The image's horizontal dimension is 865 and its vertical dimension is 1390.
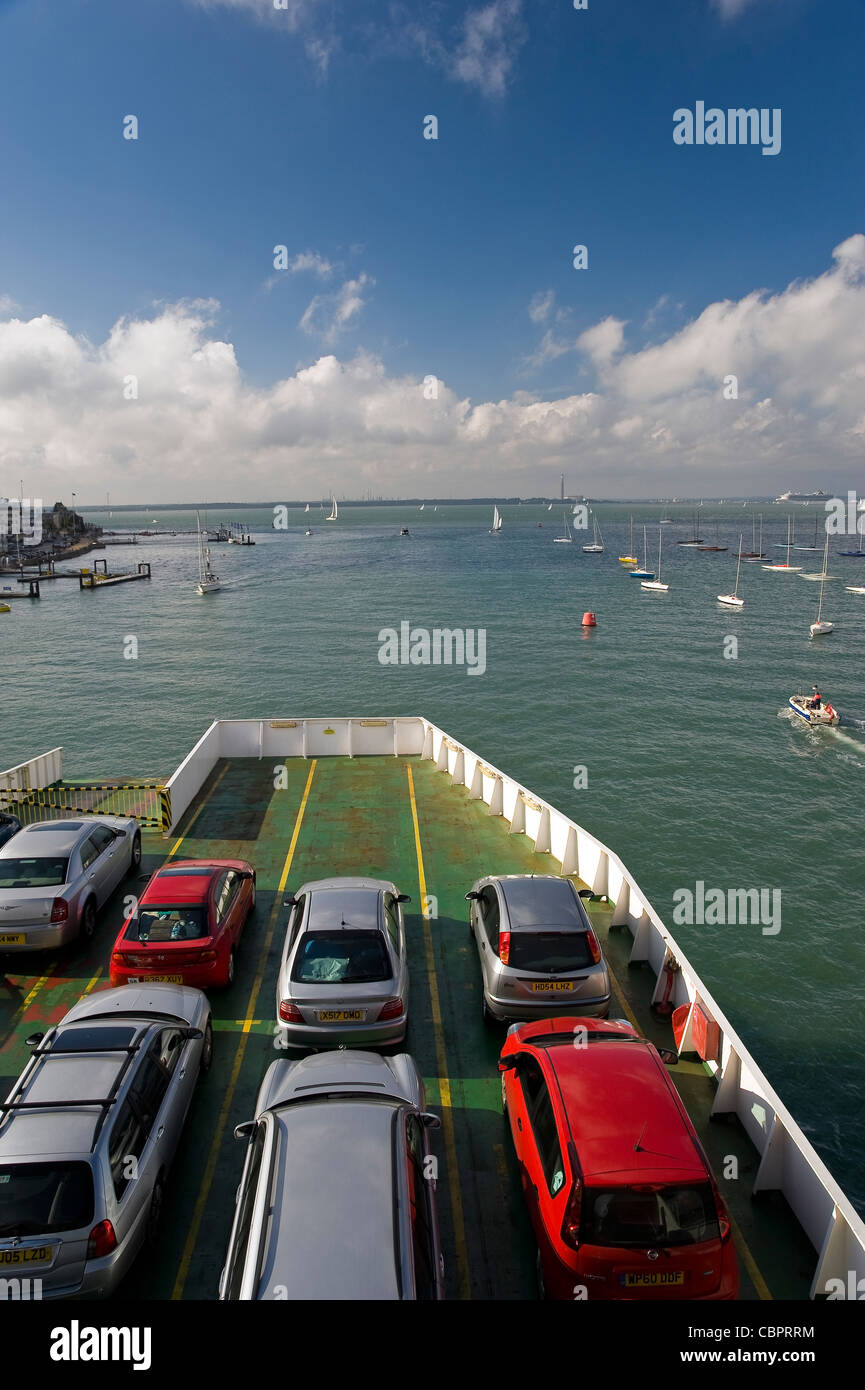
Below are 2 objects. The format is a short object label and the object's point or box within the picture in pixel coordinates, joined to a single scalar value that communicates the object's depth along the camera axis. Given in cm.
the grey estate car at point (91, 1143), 500
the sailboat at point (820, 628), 5685
